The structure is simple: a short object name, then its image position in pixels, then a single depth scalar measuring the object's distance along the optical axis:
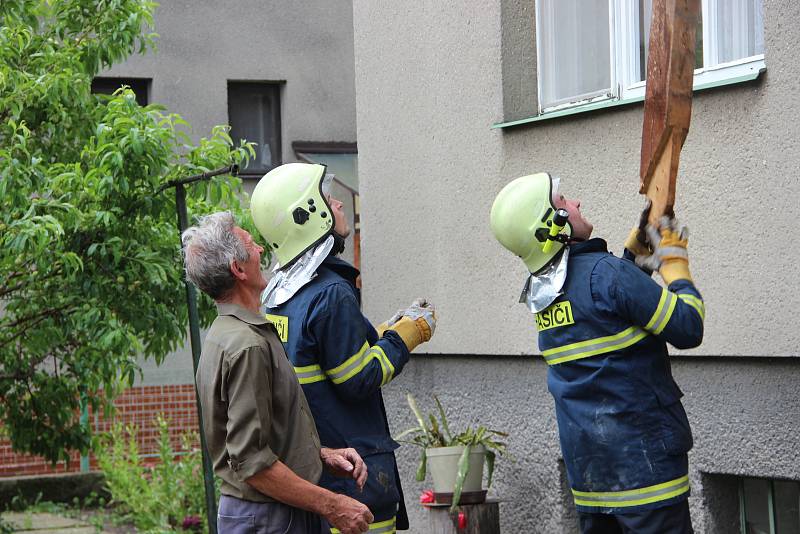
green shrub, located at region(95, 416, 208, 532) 10.02
